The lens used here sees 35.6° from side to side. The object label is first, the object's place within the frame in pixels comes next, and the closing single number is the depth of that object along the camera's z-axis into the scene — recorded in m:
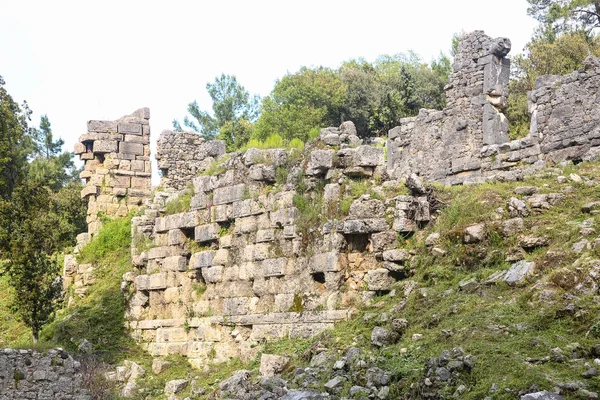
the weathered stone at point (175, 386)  15.96
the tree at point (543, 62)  32.16
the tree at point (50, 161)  39.97
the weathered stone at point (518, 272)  12.00
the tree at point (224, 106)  47.38
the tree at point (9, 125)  20.67
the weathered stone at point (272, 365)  13.92
